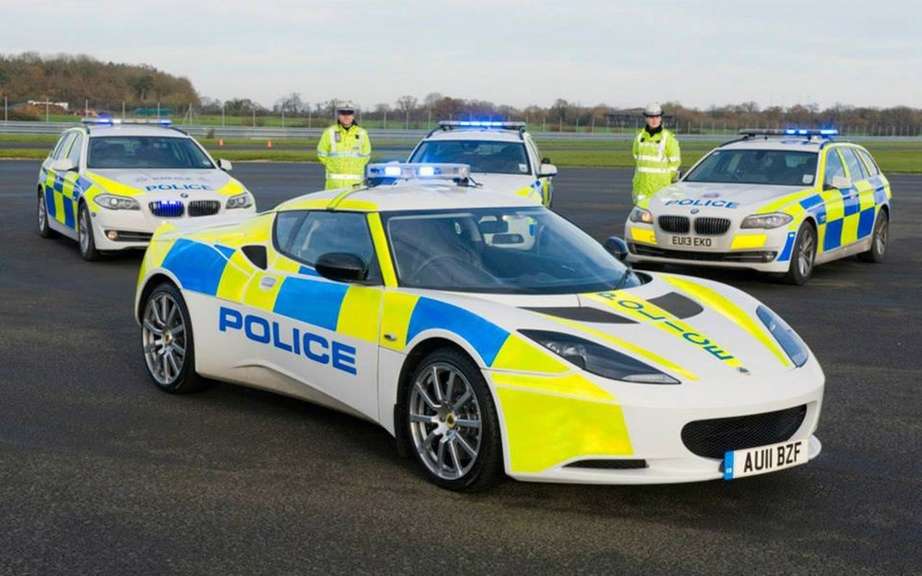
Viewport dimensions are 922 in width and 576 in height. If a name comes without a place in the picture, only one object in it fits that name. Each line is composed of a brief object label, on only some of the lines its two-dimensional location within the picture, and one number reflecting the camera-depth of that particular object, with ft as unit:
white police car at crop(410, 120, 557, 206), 47.88
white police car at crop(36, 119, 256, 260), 42.75
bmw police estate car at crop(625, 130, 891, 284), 39.52
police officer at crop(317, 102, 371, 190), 50.19
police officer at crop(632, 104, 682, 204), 49.96
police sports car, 15.87
